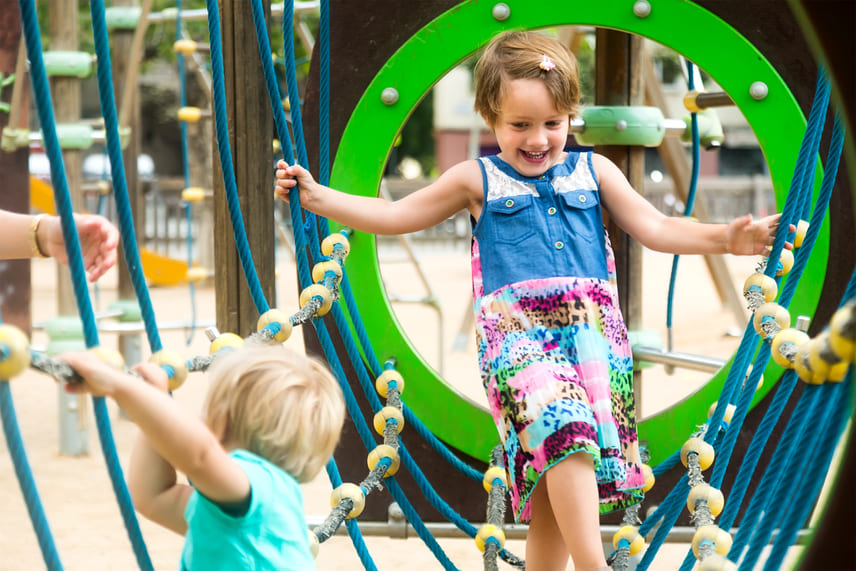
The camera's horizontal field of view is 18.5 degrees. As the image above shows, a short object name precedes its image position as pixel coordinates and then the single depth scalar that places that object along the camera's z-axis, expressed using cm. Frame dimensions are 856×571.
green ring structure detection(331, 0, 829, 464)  402
